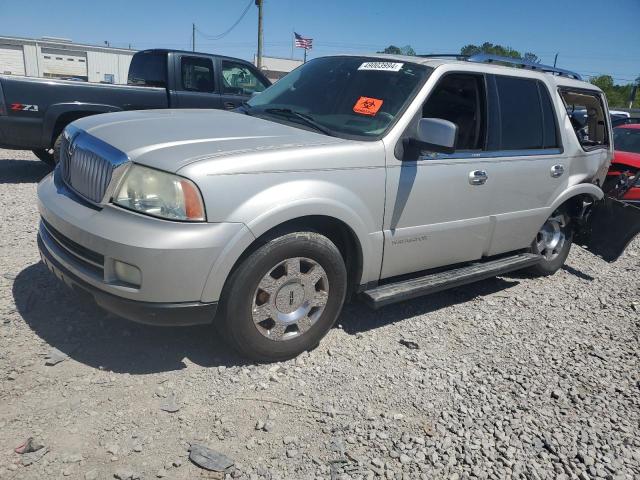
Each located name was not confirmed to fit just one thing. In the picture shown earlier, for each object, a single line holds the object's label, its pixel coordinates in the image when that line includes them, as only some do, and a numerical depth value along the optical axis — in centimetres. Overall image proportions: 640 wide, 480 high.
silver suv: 268
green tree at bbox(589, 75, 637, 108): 7188
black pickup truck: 688
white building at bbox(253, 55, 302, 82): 6550
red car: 634
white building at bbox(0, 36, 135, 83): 4359
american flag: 3256
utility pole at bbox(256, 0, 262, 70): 2766
